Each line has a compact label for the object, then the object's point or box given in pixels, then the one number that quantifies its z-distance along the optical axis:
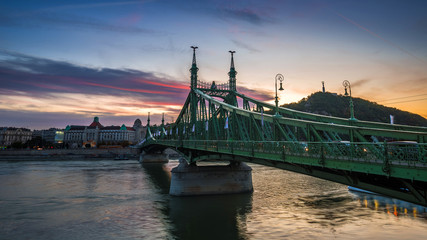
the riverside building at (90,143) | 194.81
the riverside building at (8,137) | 187.61
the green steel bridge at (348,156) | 10.31
